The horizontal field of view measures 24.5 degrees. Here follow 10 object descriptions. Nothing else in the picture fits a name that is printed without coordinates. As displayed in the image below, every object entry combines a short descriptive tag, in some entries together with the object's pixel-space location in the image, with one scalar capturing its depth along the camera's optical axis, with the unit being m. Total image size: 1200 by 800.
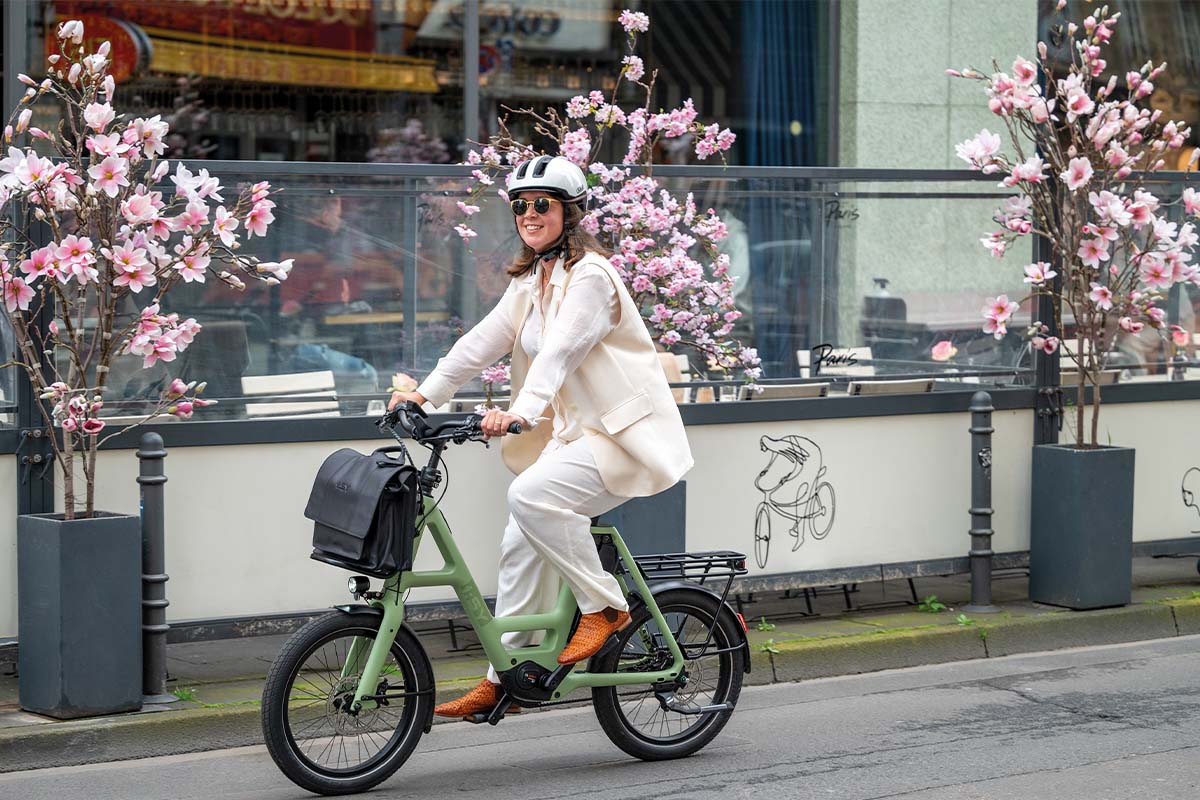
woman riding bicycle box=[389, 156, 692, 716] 8.88
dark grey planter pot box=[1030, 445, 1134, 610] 13.43
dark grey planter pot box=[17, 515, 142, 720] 9.82
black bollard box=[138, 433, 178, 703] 10.29
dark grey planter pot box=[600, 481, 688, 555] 11.95
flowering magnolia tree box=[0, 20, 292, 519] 9.60
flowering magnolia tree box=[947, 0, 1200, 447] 13.02
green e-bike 8.52
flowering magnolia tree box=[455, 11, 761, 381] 12.13
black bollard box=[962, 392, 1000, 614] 13.42
